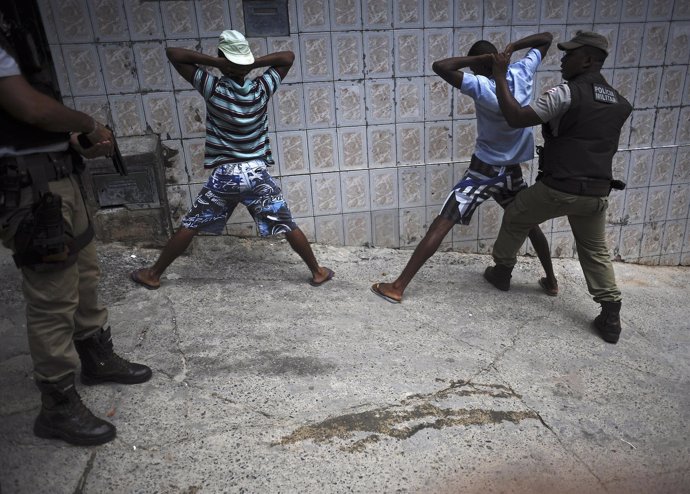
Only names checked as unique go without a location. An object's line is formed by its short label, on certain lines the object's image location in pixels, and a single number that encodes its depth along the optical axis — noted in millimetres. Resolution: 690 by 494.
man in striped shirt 3160
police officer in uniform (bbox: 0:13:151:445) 1862
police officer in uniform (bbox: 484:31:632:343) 2938
